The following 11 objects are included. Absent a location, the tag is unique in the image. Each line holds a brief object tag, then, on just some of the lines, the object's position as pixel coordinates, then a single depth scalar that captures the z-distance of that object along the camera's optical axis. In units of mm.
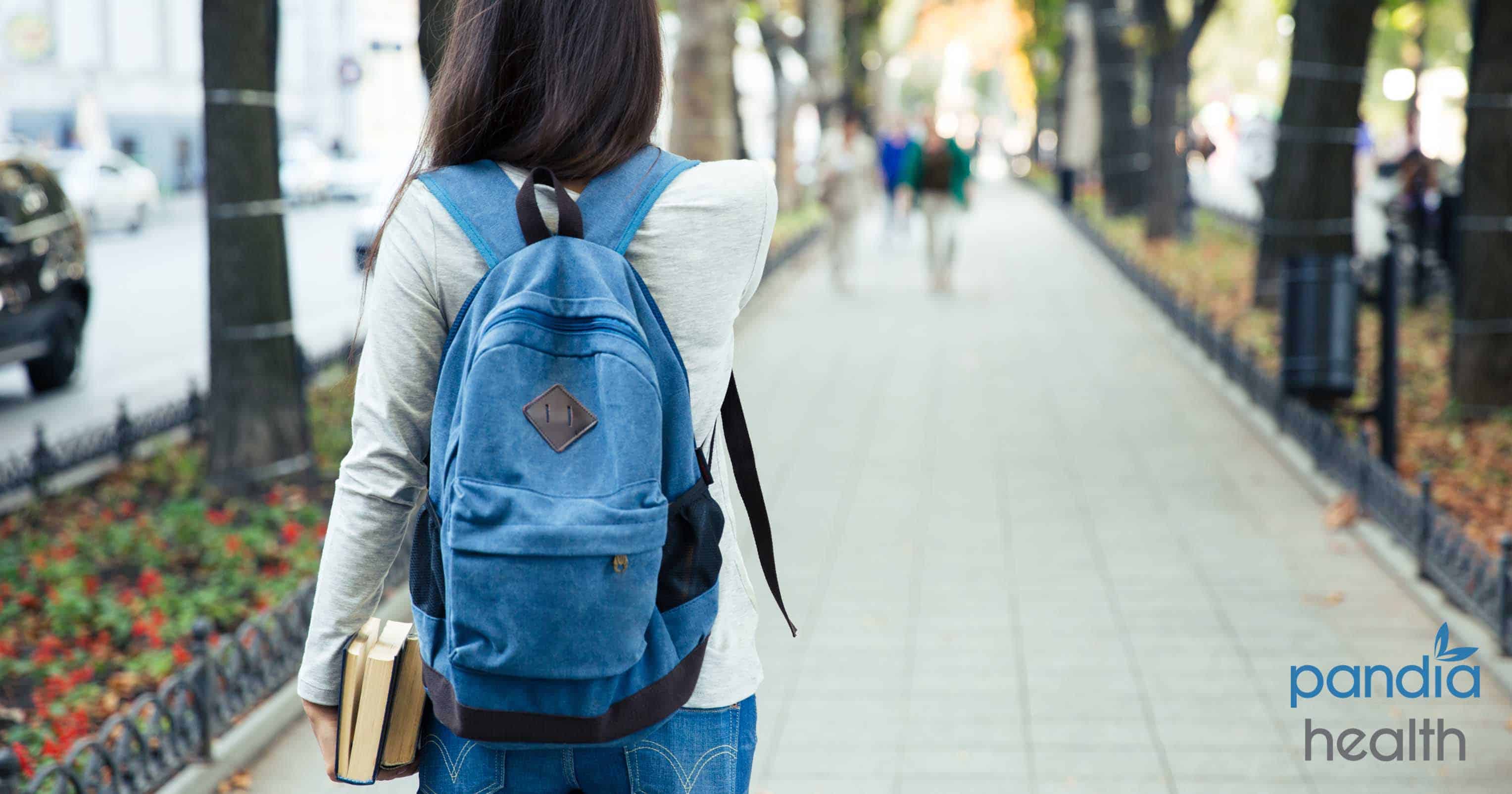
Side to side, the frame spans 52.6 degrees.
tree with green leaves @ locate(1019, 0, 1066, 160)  28234
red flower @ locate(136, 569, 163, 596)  6570
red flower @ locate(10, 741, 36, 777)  4715
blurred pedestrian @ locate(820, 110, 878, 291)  17625
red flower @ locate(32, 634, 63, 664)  5875
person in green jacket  16719
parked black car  11453
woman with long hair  1812
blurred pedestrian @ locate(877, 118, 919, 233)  23734
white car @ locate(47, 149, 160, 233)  30906
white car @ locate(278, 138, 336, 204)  42188
